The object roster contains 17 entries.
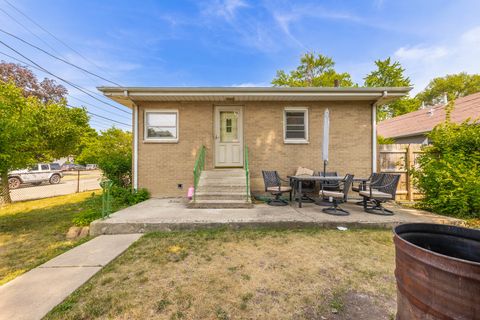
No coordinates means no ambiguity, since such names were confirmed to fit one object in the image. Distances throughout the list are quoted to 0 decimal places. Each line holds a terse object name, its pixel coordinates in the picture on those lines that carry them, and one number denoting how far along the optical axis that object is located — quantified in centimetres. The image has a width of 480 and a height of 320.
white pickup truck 1301
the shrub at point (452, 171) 495
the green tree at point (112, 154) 787
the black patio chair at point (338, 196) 498
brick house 714
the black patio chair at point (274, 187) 586
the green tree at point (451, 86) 2523
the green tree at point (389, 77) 1852
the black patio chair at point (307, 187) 690
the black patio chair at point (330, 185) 606
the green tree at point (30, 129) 478
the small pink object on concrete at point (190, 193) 647
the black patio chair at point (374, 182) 568
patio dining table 518
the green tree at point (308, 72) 2023
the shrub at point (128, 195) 653
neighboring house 1200
